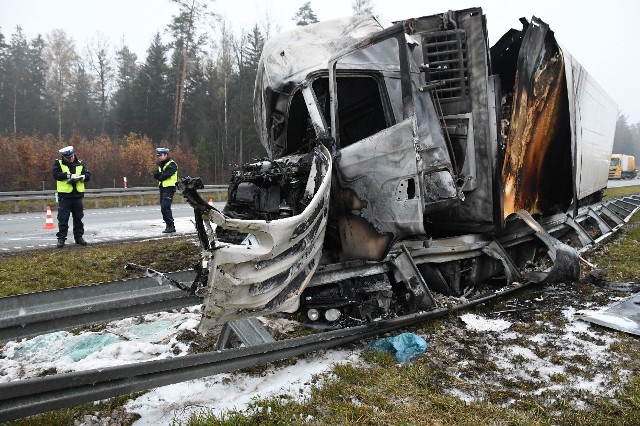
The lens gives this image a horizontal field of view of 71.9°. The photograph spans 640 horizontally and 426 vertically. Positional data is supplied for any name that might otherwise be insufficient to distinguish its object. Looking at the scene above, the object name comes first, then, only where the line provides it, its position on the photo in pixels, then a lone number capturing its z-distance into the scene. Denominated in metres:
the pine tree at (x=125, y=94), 29.36
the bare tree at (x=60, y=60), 32.01
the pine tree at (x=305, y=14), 28.16
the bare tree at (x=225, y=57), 28.29
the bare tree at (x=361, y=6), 26.73
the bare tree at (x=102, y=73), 33.03
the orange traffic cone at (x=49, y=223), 8.74
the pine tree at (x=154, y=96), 29.03
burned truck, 2.72
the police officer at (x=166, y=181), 8.08
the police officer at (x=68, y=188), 6.61
